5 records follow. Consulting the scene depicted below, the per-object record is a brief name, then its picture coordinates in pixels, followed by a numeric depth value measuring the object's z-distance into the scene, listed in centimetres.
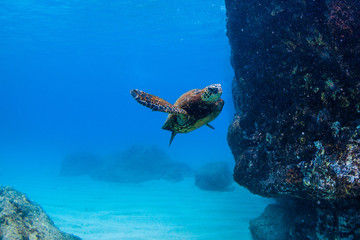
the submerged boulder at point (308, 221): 322
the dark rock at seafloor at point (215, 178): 1451
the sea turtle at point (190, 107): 353
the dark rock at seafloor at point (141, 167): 2002
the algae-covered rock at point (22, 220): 451
